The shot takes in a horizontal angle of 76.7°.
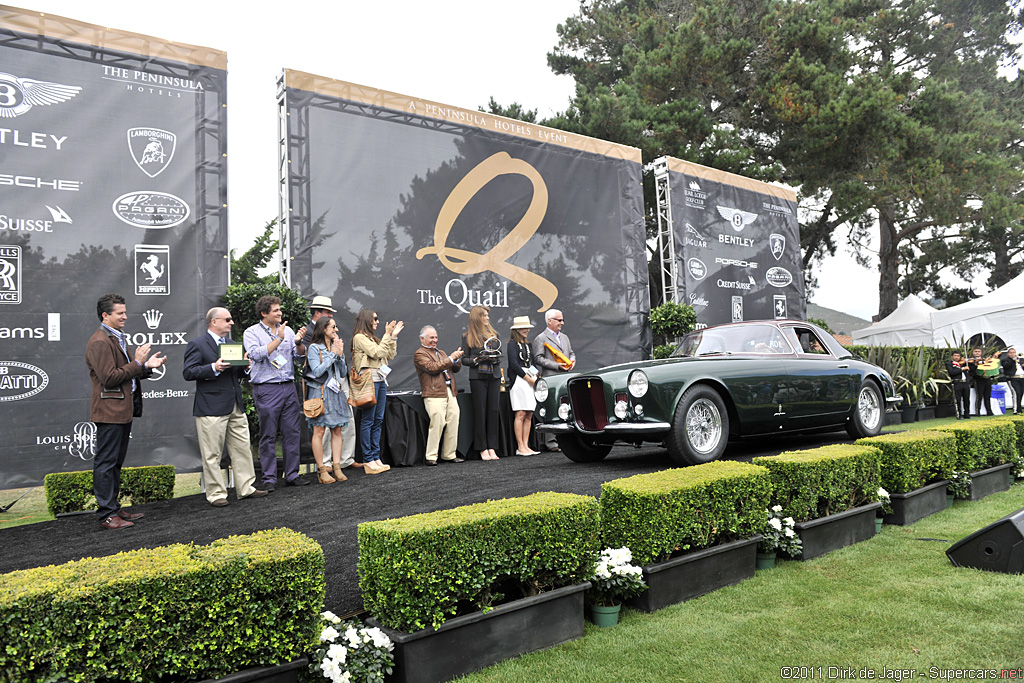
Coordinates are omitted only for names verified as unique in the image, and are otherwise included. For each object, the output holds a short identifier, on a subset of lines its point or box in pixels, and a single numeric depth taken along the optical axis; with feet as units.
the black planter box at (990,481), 18.44
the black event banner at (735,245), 41.42
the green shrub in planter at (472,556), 8.21
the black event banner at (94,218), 20.93
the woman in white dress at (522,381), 24.47
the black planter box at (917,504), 15.69
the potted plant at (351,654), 7.60
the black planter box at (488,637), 7.96
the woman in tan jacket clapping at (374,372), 21.65
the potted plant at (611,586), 10.01
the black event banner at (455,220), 27.04
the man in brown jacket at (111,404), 14.98
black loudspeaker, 11.55
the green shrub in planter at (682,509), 10.77
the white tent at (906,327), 72.42
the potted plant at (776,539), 12.59
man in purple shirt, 18.65
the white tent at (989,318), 61.52
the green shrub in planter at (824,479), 13.55
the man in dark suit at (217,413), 16.67
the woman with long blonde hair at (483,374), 24.14
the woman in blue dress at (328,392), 20.12
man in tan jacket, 22.85
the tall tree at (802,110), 55.21
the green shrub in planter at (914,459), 16.05
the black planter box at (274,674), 7.00
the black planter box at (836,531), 13.16
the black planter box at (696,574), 10.43
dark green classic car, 18.43
